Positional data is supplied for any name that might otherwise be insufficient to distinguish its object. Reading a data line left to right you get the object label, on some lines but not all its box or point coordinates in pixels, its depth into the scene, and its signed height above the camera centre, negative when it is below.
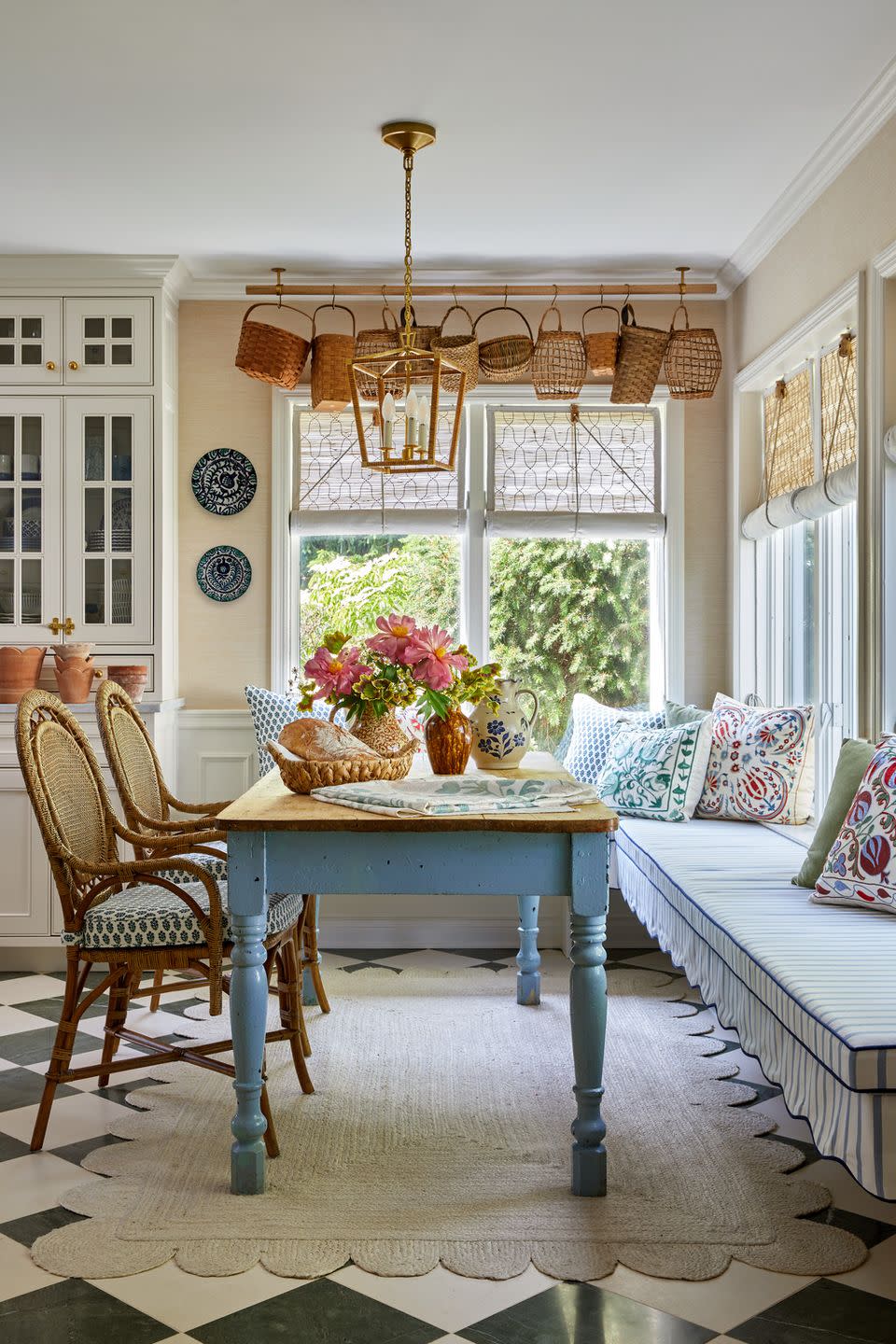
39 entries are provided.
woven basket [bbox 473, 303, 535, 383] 4.77 +1.26
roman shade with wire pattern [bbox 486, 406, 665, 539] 5.16 +0.90
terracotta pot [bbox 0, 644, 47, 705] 4.64 +0.03
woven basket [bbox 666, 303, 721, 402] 4.68 +1.21
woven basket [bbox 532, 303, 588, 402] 4.72 +1.22
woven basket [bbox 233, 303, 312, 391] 4.68 +1.26
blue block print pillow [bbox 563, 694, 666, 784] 4.74 -0.23
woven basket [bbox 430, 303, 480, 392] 4.47 +1.21
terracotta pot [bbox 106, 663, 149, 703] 4.64 +0.01
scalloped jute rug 2.34 -1.09
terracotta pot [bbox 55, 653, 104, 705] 4.63 +0.00
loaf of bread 2.87 -0.16
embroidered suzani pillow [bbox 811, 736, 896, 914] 2.86 -0.42
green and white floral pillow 4.39 -0.36
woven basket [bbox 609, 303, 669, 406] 4.76 +1.23
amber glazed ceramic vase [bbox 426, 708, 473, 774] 3.13 -0.17
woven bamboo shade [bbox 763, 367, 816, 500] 4.38 +0.90
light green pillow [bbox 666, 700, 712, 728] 4.61 -0.15
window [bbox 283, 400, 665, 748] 5.14 +0.55
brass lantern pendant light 3.17 +0.82
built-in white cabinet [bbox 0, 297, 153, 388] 4.79 +1.31
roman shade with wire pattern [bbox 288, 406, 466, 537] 5.10 +0.79
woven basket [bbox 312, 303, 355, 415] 4.82 +1.23
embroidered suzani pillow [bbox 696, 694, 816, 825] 4.23 -0.32
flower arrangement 2.97 +0.01
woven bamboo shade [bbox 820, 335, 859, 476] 3.88 +0.88
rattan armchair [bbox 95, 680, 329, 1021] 3.22 -0.28
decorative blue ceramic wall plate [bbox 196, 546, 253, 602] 5.07 +0.42
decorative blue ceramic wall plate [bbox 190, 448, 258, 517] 5.07 +0.83
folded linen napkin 2.54 -0.26
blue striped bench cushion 1.99 -0.60
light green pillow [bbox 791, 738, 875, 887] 3.16 -0.33
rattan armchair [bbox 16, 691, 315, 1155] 2.79 -0.54
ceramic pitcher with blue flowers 3.25 -0.15
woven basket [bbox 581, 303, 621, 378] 4.81 +1.29
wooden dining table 2.51 -0.41
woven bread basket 2.82 -0.22
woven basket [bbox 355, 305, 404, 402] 4.69 +1.30
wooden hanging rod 4.85 +1.55
